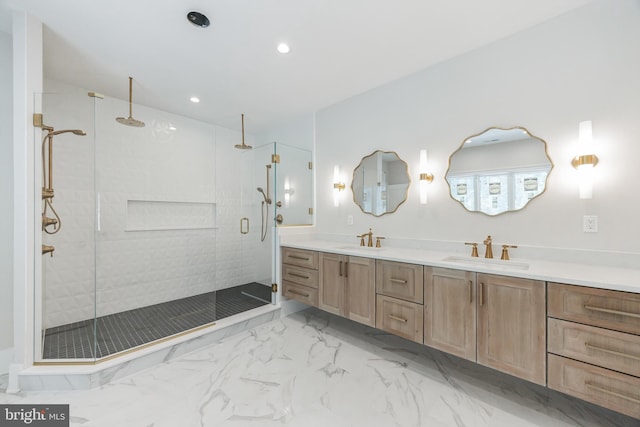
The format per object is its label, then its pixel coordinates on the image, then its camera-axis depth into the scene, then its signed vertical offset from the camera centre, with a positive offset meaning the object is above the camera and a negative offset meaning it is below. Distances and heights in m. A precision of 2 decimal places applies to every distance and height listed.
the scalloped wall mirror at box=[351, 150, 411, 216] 2.78 +0.35
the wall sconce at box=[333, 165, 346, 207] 3.32 +0.36
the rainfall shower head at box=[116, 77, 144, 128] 2.73 +1.01
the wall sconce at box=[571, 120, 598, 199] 1.76 +0.35
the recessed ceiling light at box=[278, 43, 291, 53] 2.16 +1.38
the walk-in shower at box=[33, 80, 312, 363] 2.26 -0.13
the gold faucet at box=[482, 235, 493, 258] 2.12 -0.27
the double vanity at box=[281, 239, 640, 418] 1.31 -0.62
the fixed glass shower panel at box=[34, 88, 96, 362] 1.96 -0.10
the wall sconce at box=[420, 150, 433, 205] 2.55 +0.34
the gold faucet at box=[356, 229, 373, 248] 2.91 -0.27
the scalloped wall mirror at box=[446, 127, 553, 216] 2.01 +0.36
